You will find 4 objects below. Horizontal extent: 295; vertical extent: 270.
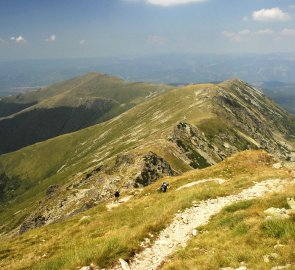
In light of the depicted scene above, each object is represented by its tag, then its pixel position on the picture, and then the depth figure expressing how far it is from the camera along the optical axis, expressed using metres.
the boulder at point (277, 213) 18.41
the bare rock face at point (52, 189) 174.02
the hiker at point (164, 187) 40.84
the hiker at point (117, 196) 44.92
